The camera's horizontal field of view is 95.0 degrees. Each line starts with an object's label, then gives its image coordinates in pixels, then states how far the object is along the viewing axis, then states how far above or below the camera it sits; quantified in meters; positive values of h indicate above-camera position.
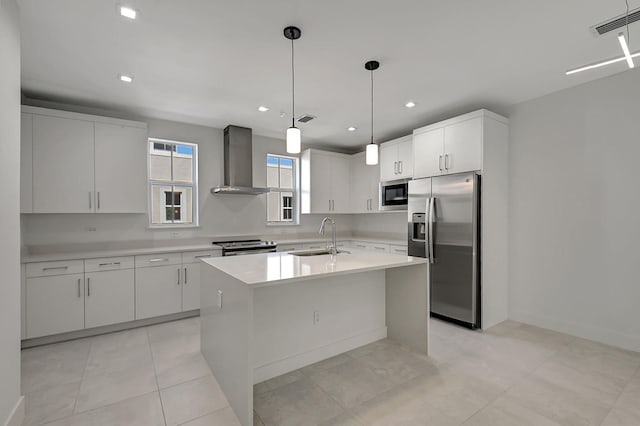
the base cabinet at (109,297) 3.27 -0.97
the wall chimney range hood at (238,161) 4.50 +0.80
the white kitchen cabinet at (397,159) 4.54 +0.84
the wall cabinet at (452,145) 3.45 +0.84
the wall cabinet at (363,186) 5.29 +0.48
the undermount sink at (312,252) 3.05 -0.43
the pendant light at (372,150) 2.66 +0.56
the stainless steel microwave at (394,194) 4.56 +0.27
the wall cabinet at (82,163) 3.21 +0.59
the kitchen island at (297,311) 1.93 -0.87
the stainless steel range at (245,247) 4.04 -0.50
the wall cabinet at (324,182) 5.32 +0.55
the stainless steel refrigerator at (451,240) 3.42 -0.36
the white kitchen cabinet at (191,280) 3.84 -0.90
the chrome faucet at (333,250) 3.08 -0.41
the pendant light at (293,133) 2.21 +0.64
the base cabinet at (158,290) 3.55 -0.98
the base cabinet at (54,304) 2.99 -0.96
